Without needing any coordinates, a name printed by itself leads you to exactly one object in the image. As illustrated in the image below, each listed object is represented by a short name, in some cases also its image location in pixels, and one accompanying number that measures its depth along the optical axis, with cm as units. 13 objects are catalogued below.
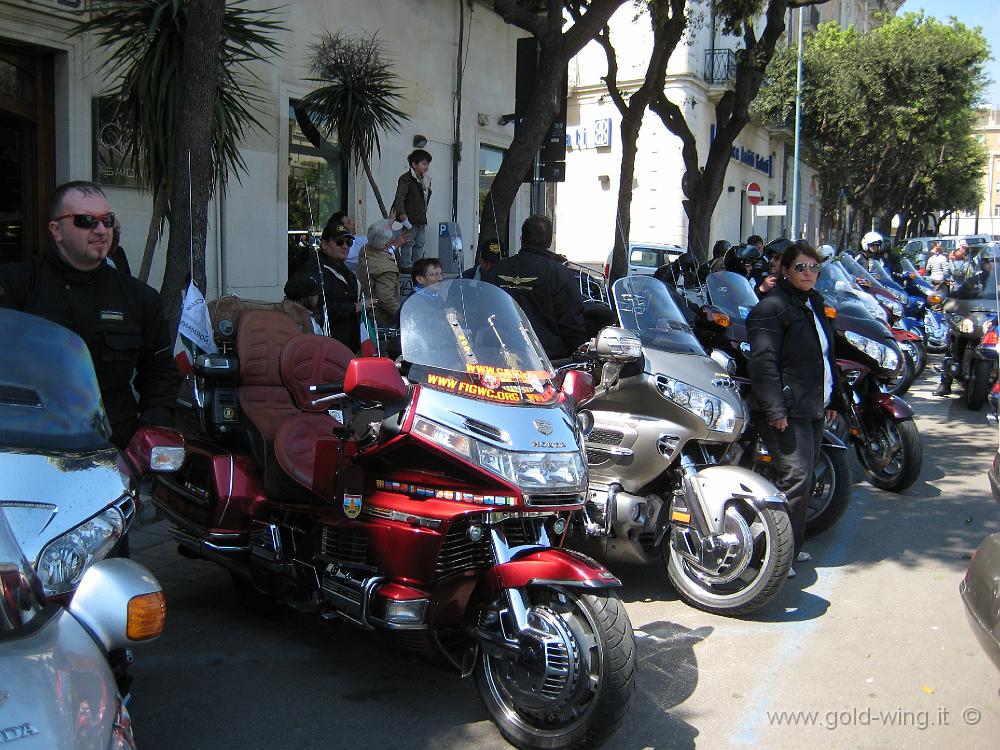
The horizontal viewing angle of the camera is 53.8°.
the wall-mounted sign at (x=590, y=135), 3009
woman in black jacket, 533
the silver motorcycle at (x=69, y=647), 179
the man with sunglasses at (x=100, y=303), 382
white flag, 562
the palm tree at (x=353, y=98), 1118
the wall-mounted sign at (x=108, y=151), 976
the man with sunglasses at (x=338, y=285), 716
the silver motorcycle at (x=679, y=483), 478
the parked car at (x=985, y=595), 324
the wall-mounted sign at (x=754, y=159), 3431
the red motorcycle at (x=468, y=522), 329
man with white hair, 822
